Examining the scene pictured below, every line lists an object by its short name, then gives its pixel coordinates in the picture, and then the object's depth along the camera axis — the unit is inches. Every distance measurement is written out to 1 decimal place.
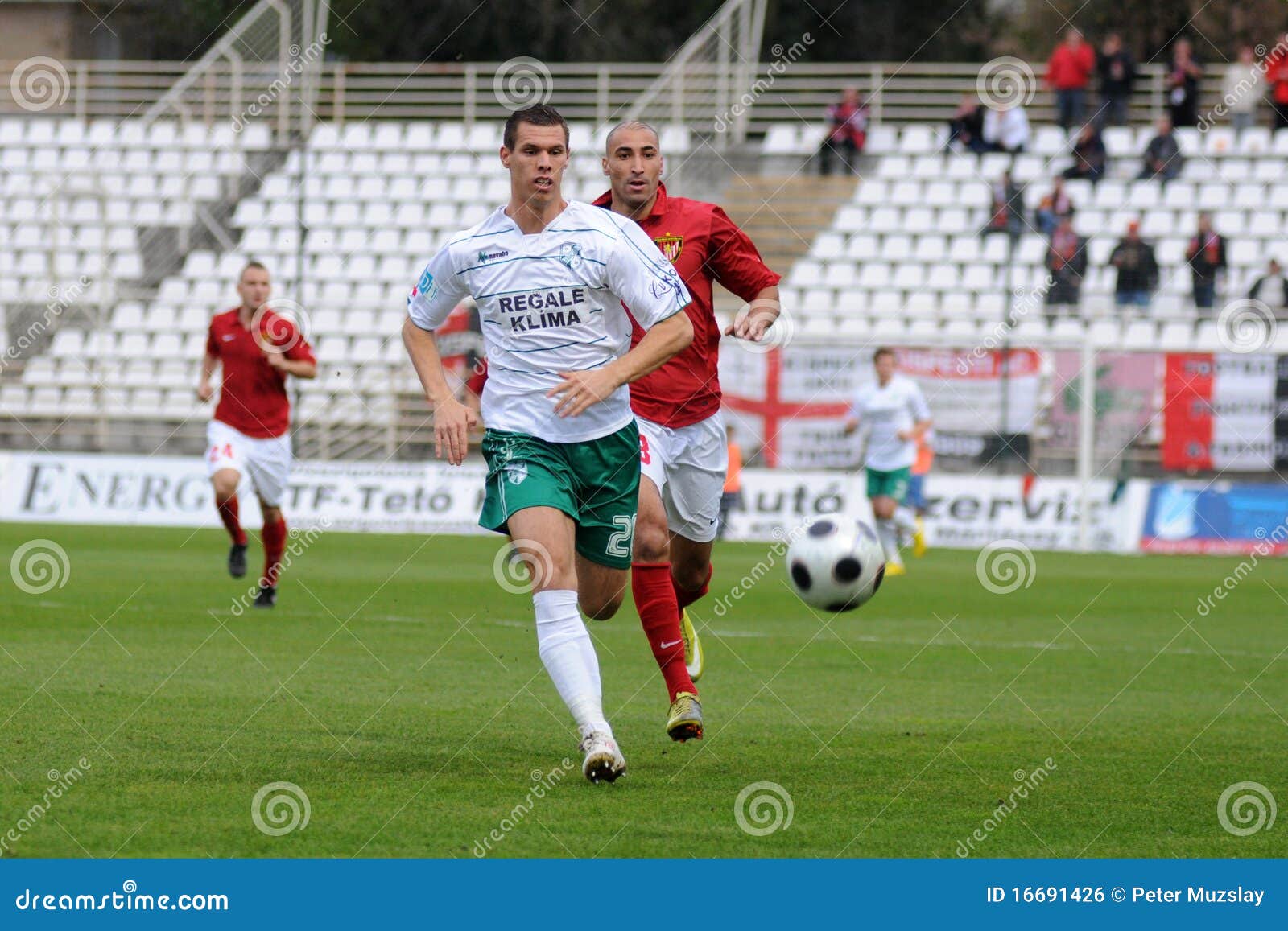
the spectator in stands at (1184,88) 1126.4
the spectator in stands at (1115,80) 1151.0
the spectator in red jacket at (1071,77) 1170.0
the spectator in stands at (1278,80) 1135.0
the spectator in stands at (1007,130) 1162.0
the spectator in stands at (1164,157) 1130.7
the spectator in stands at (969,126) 1165.7
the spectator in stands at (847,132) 1201.4
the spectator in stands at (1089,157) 1135.0
